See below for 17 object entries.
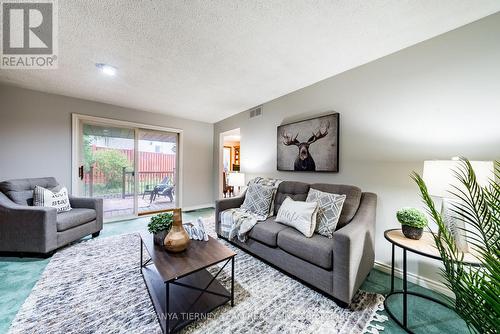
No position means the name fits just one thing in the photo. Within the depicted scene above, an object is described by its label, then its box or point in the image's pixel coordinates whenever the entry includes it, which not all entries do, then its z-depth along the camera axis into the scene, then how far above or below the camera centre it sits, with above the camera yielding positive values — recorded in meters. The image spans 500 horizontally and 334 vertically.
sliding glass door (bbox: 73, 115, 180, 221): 3.49 +0.00
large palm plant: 0.66 -0.47
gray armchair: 2.16 -0.70
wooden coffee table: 1.28 -1.04
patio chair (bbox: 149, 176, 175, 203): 4.47 -0.57
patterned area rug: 1.30 -1.12
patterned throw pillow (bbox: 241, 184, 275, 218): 2.59 -0.49
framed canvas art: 2.46 +0.31
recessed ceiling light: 2.27 +1.23
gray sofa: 1.47 -0.78
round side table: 1.23 -0.59
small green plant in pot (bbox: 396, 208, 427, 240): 1.46 -0.45
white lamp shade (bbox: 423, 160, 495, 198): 1.21 -0.06
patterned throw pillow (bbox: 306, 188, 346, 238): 1.87 -0.48
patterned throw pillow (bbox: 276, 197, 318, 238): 1.88 -0.54
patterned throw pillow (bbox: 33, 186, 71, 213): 2.50 -0.45
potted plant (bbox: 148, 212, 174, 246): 1.73 -0.57
